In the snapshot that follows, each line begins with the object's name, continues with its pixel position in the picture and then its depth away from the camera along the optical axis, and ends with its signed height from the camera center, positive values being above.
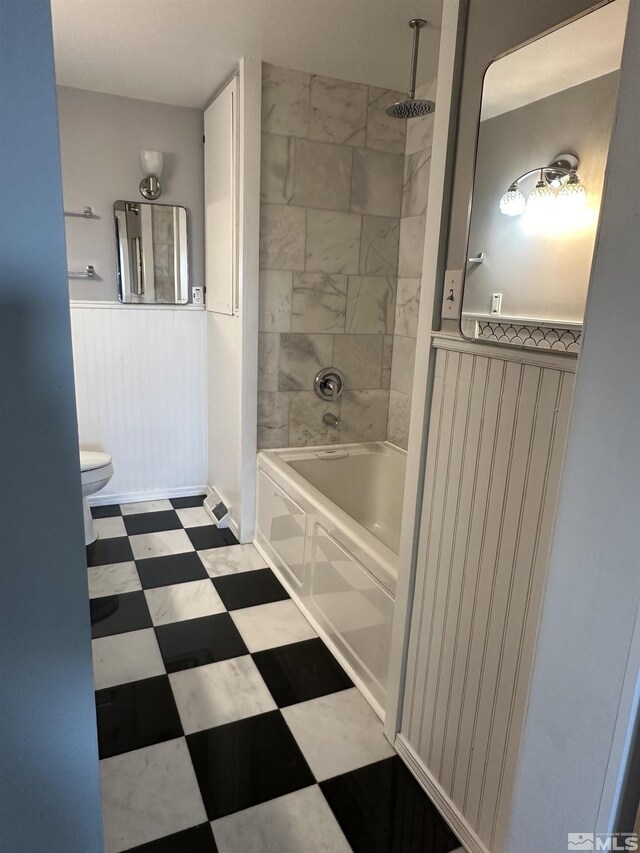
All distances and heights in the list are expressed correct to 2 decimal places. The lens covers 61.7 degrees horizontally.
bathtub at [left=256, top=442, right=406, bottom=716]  1.86 -0.99
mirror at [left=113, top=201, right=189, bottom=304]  3.16 +0.28
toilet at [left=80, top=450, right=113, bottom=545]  2.79 -0.92
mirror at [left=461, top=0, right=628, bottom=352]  1.07 +0.29
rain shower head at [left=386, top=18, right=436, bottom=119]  2.04 +0.77
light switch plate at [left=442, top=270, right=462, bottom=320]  1.36 +0.05
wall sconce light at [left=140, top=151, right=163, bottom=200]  3.03 +0.71
